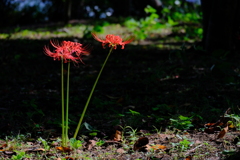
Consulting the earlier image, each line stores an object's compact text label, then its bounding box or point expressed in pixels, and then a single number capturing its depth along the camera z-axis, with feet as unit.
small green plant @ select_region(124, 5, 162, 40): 56.65
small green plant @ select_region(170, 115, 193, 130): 18.31
